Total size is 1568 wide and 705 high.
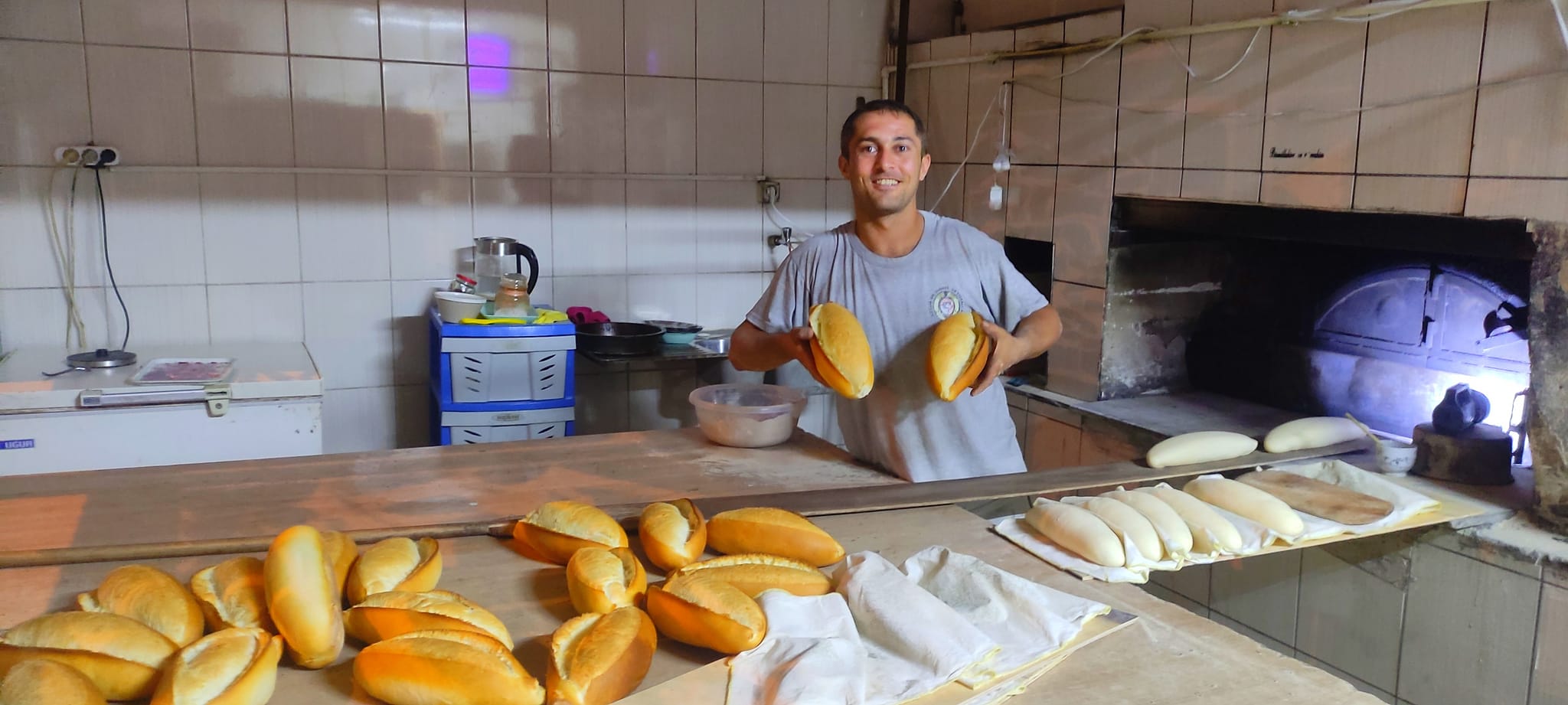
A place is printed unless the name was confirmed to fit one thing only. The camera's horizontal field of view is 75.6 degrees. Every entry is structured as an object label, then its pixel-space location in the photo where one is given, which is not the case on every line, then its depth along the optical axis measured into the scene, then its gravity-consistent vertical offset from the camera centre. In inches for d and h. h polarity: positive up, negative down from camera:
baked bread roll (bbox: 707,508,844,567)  52.9 -15.8
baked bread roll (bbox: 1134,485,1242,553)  58.0 -16.4
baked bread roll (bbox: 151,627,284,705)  36.2 -16.4
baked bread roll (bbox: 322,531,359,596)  46.7 -15.3
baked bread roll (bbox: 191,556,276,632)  43.5 -16.2
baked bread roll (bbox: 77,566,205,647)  41.9 -16.0
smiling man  83.3 -5.1
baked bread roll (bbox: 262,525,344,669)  40.6 -15.2
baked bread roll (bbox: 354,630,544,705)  37.7 -16.6
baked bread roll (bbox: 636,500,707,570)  51.9 -15.7
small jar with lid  134.1 -8.8
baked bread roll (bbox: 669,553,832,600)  48.2 -16.2
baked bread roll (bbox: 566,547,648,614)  45.4 -15.9
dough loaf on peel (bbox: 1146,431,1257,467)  78.0 -16.2
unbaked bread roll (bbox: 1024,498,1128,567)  54.7 -16.1
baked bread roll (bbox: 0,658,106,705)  34.7 -16.0
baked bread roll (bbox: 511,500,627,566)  52.9 -15.6
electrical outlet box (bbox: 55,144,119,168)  125.4 +8.6
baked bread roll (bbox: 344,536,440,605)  45.6 -15.8
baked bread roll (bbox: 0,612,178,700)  37.8 -16.1
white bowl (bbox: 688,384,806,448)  82.6 -15.1
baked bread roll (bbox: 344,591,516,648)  41.5 -15.9
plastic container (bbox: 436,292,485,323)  131.3 -9.8
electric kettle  142.3 -4.2
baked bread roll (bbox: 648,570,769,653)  42.9 -16.2
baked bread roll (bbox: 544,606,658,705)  38.9 -16.9
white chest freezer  106.0 -20.7
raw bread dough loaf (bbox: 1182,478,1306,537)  60.7 -16.2
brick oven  85.5 -7.5
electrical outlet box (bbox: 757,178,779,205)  166.1 +7.4
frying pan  140.0 -14.9
